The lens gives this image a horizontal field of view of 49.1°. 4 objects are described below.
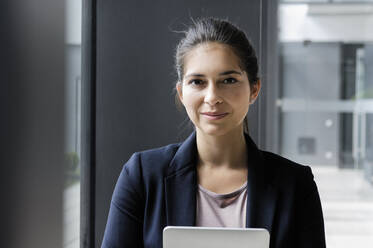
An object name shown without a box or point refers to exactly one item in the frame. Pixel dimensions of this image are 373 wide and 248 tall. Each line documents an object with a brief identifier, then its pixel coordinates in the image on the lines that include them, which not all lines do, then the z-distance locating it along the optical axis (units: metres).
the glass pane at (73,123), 1.58
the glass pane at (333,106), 2.23
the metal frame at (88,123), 1.55
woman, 1.11
